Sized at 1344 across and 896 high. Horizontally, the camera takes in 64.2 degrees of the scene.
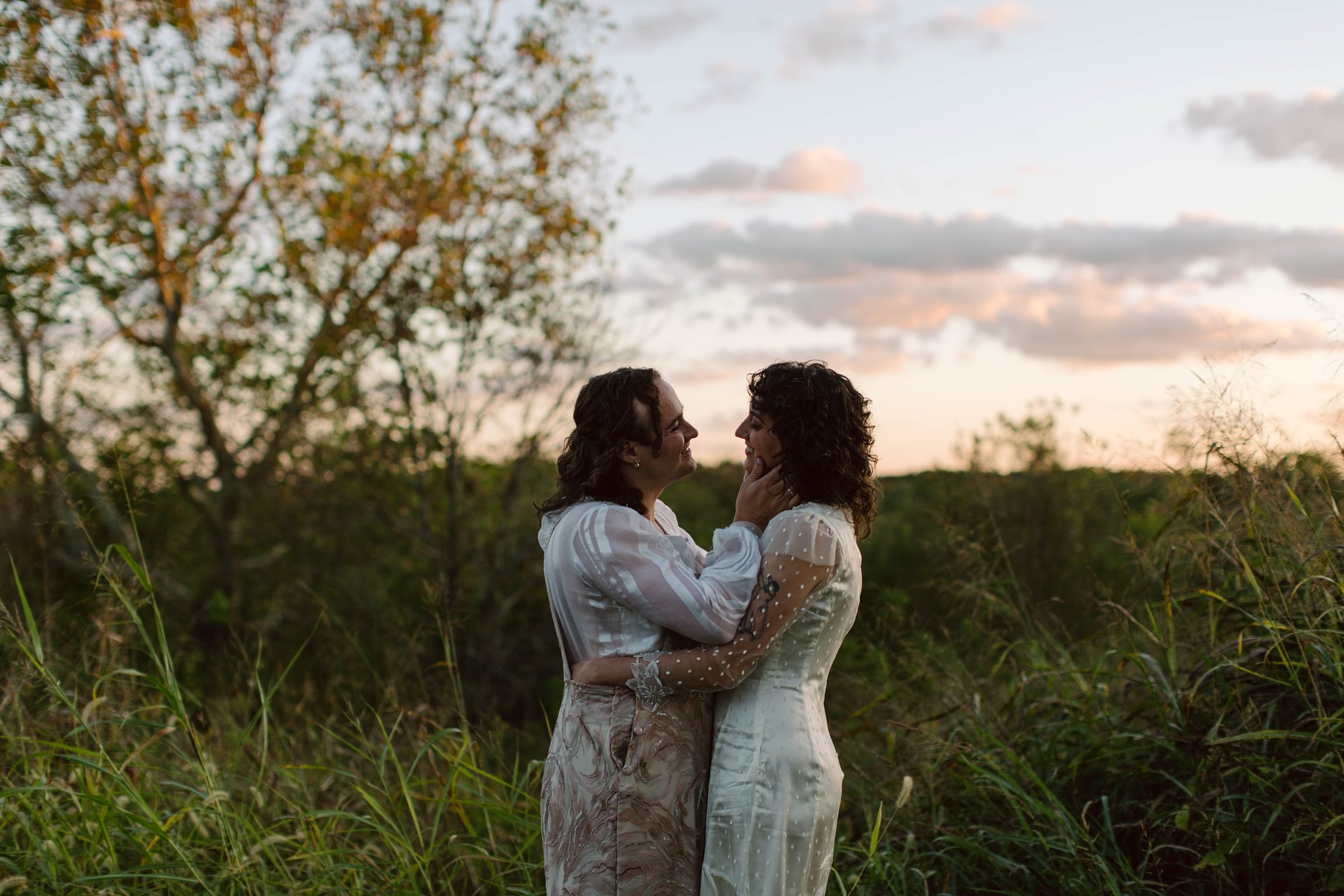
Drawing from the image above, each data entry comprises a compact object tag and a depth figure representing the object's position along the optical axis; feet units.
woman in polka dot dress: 7.94
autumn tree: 28.07
